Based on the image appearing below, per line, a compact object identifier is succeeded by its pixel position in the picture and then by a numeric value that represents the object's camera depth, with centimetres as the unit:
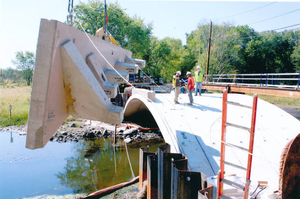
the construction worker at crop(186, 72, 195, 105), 895
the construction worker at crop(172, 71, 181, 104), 884
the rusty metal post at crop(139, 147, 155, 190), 606
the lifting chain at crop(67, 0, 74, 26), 428
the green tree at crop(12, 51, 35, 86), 3956
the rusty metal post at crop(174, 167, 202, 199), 383
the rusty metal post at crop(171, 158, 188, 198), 407
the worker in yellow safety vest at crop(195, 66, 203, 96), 1100
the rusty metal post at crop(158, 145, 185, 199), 466
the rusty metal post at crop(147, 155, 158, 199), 516
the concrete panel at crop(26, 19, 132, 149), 340
